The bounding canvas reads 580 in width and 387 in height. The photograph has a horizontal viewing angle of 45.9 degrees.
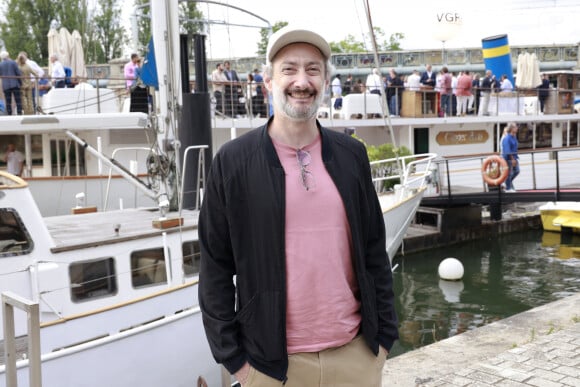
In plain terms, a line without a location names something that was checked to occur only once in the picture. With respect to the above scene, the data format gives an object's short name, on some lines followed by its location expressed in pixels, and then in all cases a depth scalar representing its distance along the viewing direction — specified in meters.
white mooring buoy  14.92
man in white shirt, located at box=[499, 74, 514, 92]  23.75
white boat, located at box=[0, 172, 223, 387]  6.26
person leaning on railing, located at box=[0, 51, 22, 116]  15.00
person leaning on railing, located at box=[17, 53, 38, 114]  15.28
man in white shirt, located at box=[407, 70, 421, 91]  21.47
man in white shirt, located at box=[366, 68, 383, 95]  20.86
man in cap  2.50
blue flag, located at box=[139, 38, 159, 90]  10.01
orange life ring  17.28
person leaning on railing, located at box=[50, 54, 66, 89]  15.90
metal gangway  17.42
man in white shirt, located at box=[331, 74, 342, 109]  22.05
